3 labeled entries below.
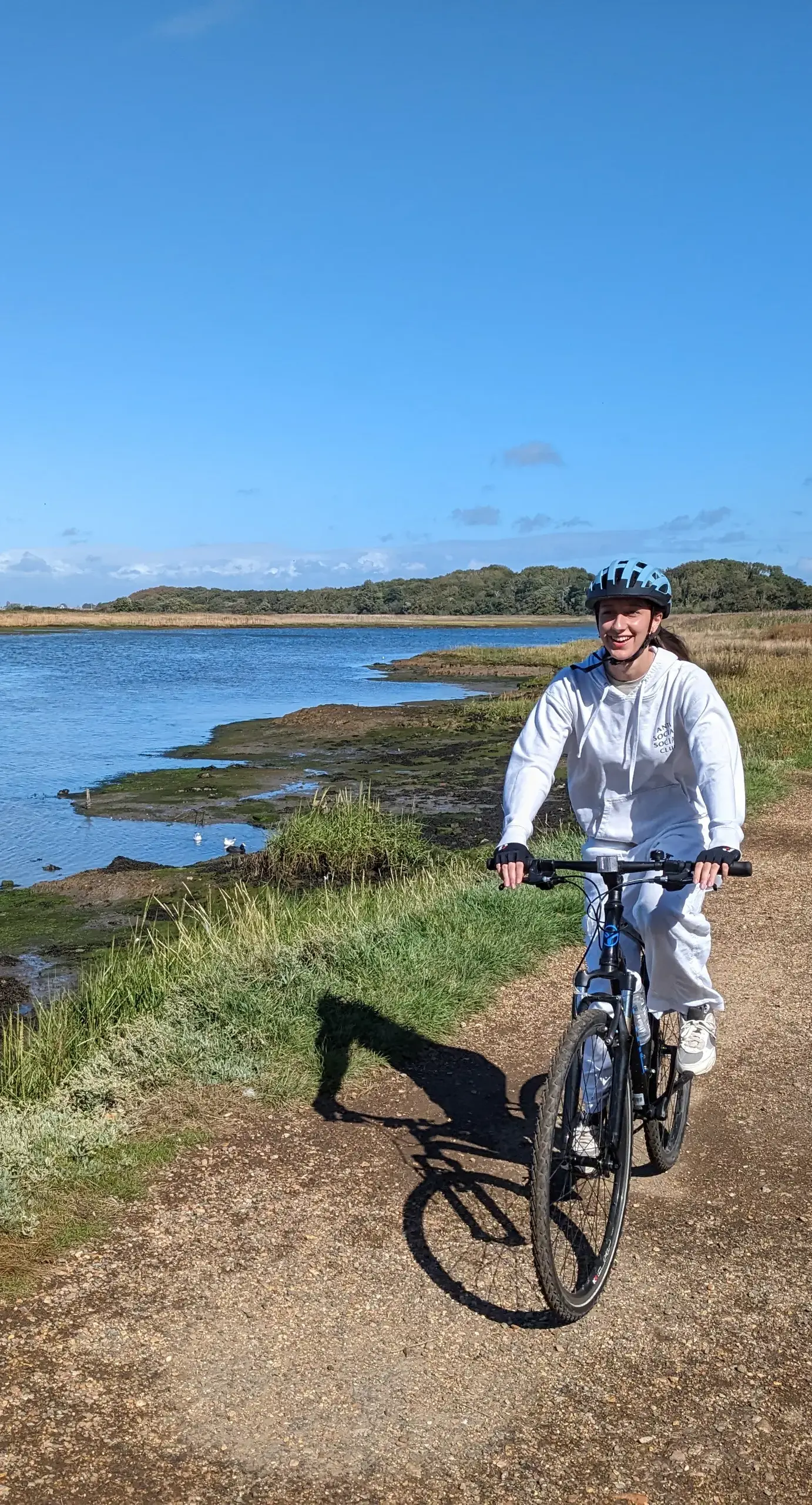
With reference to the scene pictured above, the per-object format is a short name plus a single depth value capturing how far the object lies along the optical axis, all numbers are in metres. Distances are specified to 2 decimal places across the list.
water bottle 4.15
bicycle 3.54
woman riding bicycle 4.11
